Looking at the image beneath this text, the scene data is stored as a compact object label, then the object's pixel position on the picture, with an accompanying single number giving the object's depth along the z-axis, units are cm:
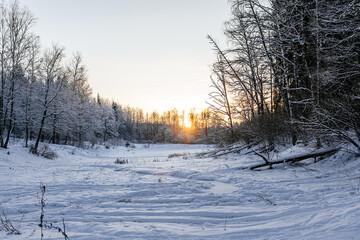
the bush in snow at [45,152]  1739
